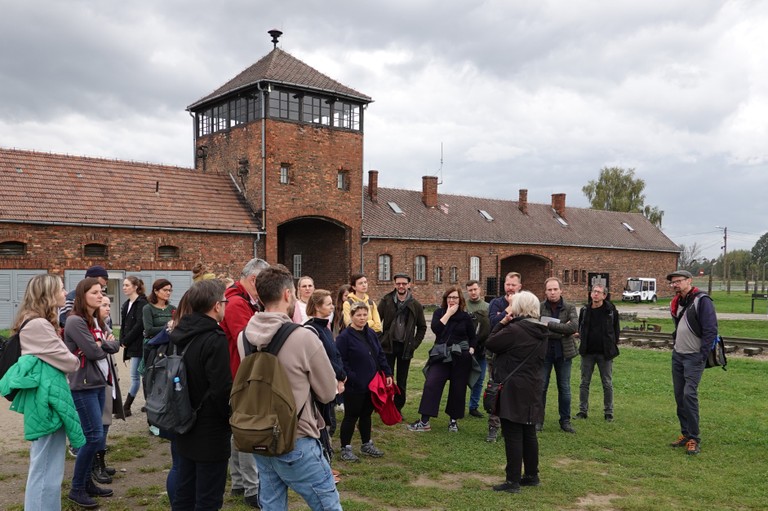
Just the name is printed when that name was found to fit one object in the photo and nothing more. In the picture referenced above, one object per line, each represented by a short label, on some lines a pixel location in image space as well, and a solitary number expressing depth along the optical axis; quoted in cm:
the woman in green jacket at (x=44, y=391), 428
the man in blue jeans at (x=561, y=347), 789
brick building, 2105
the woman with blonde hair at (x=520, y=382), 575
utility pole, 6452
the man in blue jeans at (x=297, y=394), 356
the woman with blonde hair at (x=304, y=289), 734
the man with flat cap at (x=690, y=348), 698
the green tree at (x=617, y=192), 5959
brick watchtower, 2444
